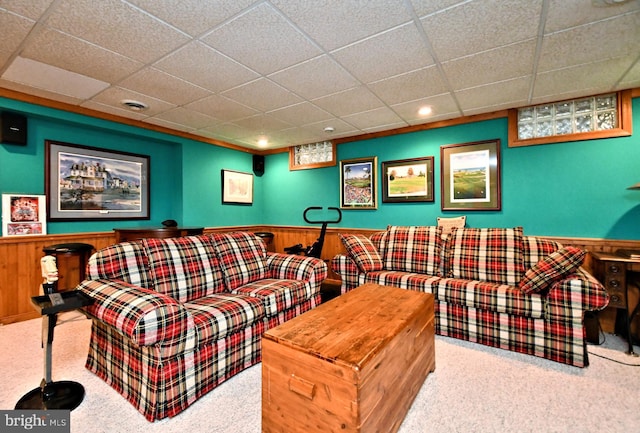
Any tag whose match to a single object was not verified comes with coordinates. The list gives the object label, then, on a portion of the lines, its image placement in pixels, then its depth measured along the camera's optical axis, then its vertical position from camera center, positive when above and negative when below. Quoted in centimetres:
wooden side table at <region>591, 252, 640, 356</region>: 248 -57
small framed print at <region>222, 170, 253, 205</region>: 529 +58
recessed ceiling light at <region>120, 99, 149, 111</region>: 326 +132
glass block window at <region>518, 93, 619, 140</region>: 312 +113
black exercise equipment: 417 -47
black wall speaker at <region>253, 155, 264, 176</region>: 589 +109
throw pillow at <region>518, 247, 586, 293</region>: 230 -43
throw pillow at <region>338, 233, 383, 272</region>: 335 -43
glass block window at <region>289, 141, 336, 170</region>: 514 +115
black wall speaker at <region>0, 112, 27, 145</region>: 310 +98
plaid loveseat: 167 -65
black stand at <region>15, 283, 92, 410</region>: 173 -110
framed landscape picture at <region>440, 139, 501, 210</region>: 371 +55
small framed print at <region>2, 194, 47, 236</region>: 315 +4
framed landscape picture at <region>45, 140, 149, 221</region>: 354 +47
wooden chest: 127 -75
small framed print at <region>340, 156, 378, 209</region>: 469 +56
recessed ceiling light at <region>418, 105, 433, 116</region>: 349 +133
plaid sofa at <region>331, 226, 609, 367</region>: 229 -63
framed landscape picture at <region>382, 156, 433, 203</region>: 420 +55
